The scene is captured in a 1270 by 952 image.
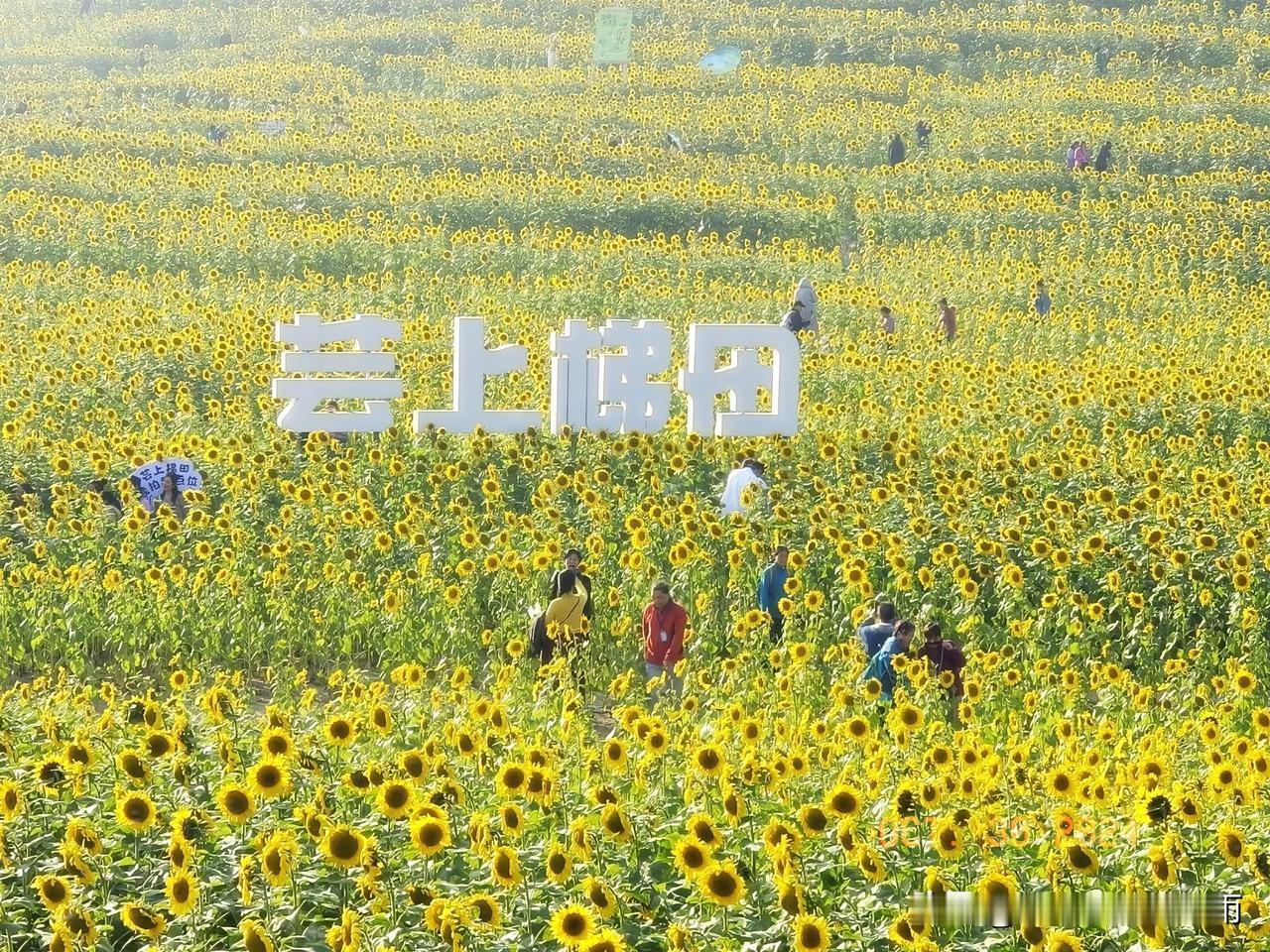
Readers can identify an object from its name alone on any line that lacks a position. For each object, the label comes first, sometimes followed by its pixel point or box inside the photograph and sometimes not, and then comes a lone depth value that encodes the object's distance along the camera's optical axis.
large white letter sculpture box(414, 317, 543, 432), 34.59
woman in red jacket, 24.11
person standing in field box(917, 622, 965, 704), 22.39
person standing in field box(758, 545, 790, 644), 25.45
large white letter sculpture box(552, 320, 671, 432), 35.59
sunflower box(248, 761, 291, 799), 14.82
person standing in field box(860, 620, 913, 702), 22.02
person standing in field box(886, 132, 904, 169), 76.31
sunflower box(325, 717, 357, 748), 15.97
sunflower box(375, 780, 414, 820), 14.54
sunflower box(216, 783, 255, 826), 14.23
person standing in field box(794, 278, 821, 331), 48.97
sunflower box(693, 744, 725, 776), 15.73
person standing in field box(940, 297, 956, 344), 48.31
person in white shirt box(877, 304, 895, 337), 48.22
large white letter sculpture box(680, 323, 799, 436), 35.03
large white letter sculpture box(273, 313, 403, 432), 34.22
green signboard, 82.62
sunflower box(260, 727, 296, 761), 15.25
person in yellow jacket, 24.05
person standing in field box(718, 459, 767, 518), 29.39
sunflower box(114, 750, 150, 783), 14.91
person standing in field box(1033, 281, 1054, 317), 52.09
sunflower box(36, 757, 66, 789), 15.66
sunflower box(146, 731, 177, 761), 15.41
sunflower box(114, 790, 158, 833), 14.51
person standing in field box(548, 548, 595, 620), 24.83
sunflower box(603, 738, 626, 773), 16.22
